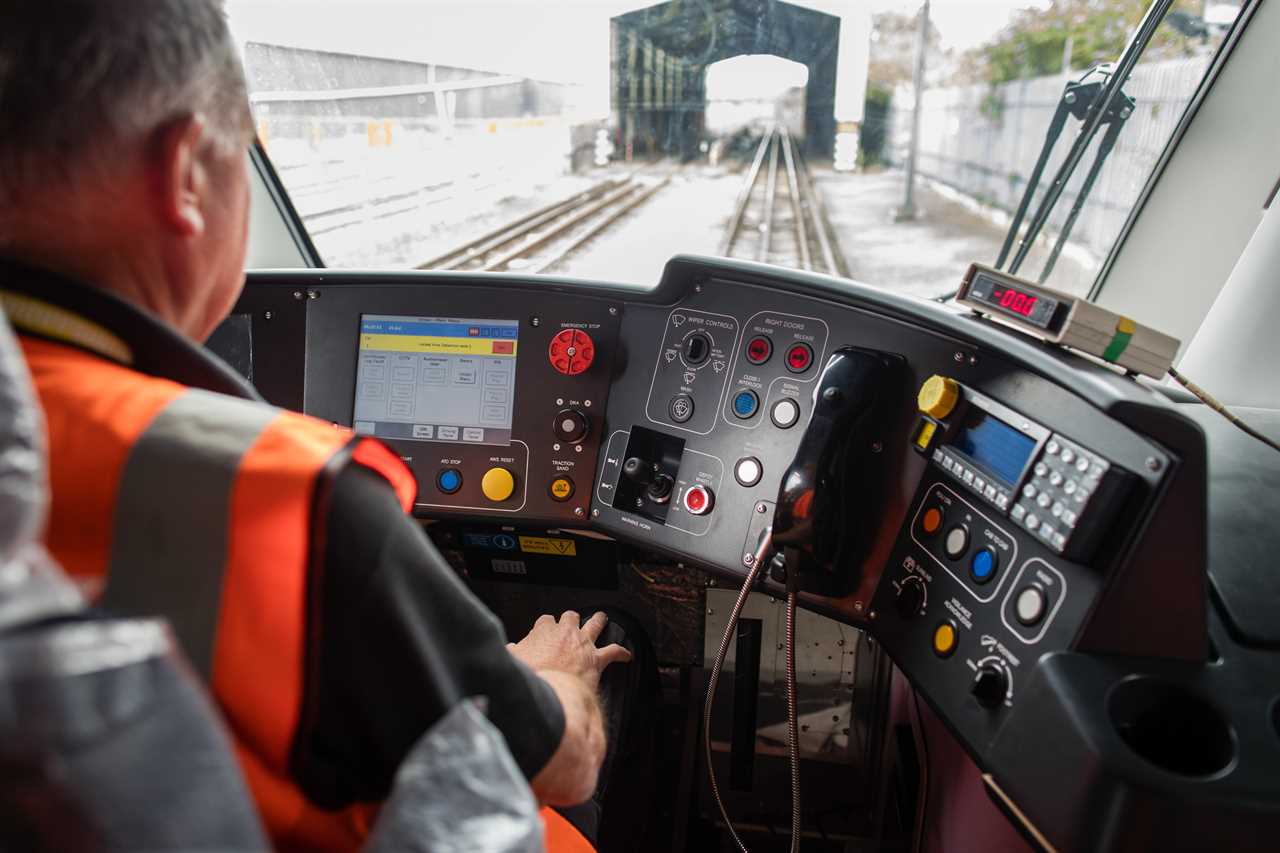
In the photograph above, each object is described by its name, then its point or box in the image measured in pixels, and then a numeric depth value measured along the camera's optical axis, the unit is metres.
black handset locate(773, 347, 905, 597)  1.34
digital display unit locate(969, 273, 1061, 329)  1.14
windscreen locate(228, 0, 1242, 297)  1.74
